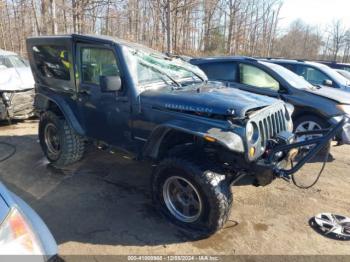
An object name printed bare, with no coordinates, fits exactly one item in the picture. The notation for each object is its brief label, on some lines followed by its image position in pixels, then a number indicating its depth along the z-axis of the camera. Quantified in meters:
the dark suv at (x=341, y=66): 12.99
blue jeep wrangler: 3.13
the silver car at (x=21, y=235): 1.67
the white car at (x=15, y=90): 7.11
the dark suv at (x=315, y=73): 8.12
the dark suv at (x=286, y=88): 5.74
